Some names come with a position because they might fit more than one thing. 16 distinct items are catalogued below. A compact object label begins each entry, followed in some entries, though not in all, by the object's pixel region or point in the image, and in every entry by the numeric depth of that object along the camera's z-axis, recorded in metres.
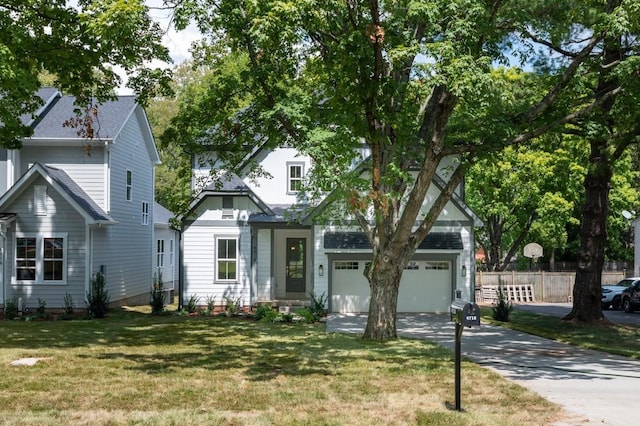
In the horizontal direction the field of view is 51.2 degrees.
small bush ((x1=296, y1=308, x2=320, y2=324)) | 21.17
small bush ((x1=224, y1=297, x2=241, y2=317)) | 23.12
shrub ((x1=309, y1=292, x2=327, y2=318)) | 22.48
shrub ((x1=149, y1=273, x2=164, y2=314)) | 23.59
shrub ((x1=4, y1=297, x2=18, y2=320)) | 21.72
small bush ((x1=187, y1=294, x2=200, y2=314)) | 23.98
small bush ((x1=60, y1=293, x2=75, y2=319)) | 22.12
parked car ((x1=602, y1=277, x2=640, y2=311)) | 31.08
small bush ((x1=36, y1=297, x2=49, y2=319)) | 21.91
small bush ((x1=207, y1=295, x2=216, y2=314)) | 23.64
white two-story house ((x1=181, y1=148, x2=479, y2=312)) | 24.30
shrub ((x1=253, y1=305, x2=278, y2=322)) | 21.45
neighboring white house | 23.09
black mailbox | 8.60
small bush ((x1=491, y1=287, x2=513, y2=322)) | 22.25
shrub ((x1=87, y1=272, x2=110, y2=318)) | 22.31
